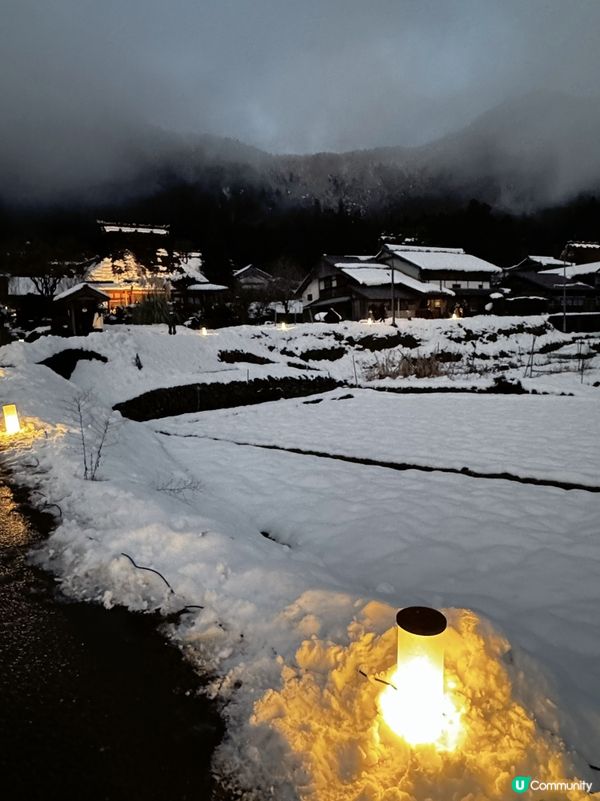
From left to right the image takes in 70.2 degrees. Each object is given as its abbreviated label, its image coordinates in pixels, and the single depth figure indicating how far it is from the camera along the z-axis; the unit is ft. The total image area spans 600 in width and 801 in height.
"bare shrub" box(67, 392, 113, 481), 16.25
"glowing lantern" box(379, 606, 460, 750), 5.69
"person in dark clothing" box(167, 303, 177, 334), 73.03
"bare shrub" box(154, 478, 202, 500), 17.04
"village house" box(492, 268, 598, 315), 130.41
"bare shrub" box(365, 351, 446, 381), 58.39
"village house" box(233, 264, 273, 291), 154.60
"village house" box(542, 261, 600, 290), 144.56
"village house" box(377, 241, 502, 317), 136.56
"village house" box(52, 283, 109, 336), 77.83
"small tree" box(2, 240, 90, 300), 107.34
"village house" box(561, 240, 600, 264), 208.03
